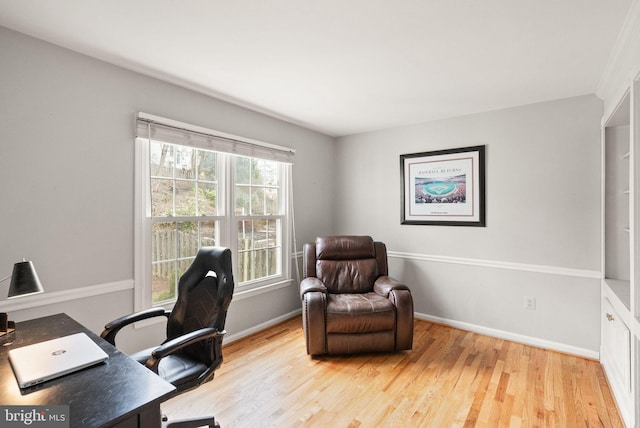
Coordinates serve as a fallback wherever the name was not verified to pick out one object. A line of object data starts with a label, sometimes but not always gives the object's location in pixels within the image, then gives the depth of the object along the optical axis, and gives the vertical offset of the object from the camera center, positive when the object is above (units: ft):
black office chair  5.08 -2.00
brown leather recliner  8.88 -3.06
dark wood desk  2.84 -1.82
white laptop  3.39 -1.76
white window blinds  7.80 +2.29
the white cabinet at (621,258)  5.62 -1.11
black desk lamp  4.46 -1.00
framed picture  10.88 +1.02
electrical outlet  9.91 -2.90
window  7.99 +0.33
